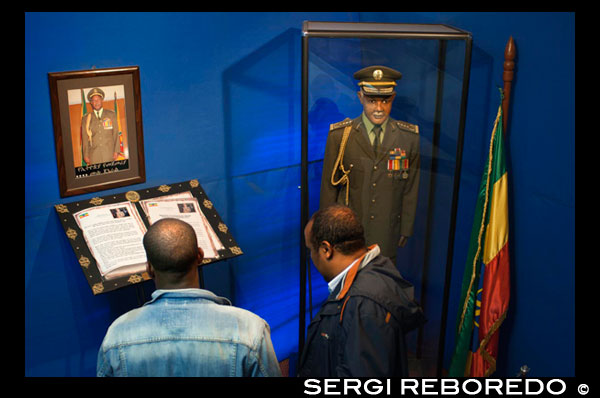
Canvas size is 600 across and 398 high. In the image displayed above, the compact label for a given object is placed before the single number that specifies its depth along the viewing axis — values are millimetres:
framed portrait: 3105
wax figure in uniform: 3354
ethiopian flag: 3354
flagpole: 3223
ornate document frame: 3025
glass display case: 3148
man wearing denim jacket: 2088
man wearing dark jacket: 2379
